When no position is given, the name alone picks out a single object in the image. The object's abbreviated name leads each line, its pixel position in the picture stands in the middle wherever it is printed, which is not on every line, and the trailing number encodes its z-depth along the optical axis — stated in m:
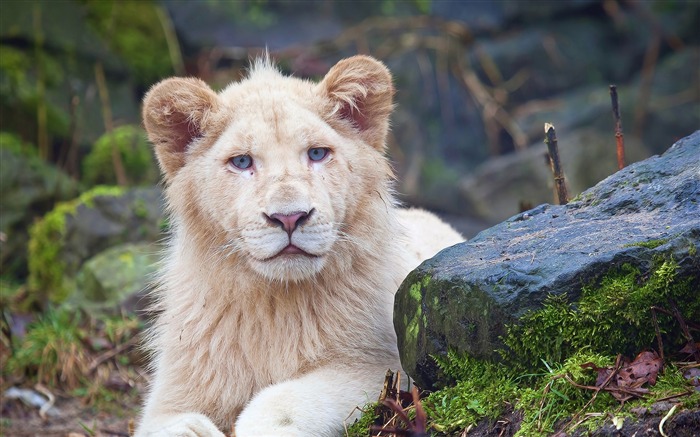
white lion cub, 8.05
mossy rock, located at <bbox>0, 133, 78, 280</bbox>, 18.45
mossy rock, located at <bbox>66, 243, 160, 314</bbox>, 15.83
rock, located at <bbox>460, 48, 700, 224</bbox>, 25.09
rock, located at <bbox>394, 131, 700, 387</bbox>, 6.66
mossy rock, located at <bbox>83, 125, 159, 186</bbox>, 20.58
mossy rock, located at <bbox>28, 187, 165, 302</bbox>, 17.30
